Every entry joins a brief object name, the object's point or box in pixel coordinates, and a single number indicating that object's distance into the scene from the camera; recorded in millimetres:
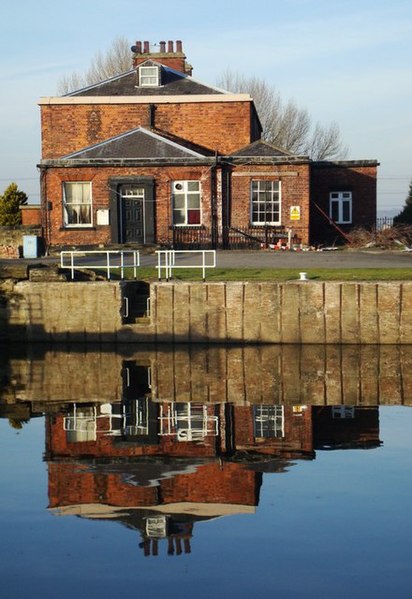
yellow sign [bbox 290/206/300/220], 38719
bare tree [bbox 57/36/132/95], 70812
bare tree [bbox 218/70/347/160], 71688
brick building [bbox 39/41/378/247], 38469
